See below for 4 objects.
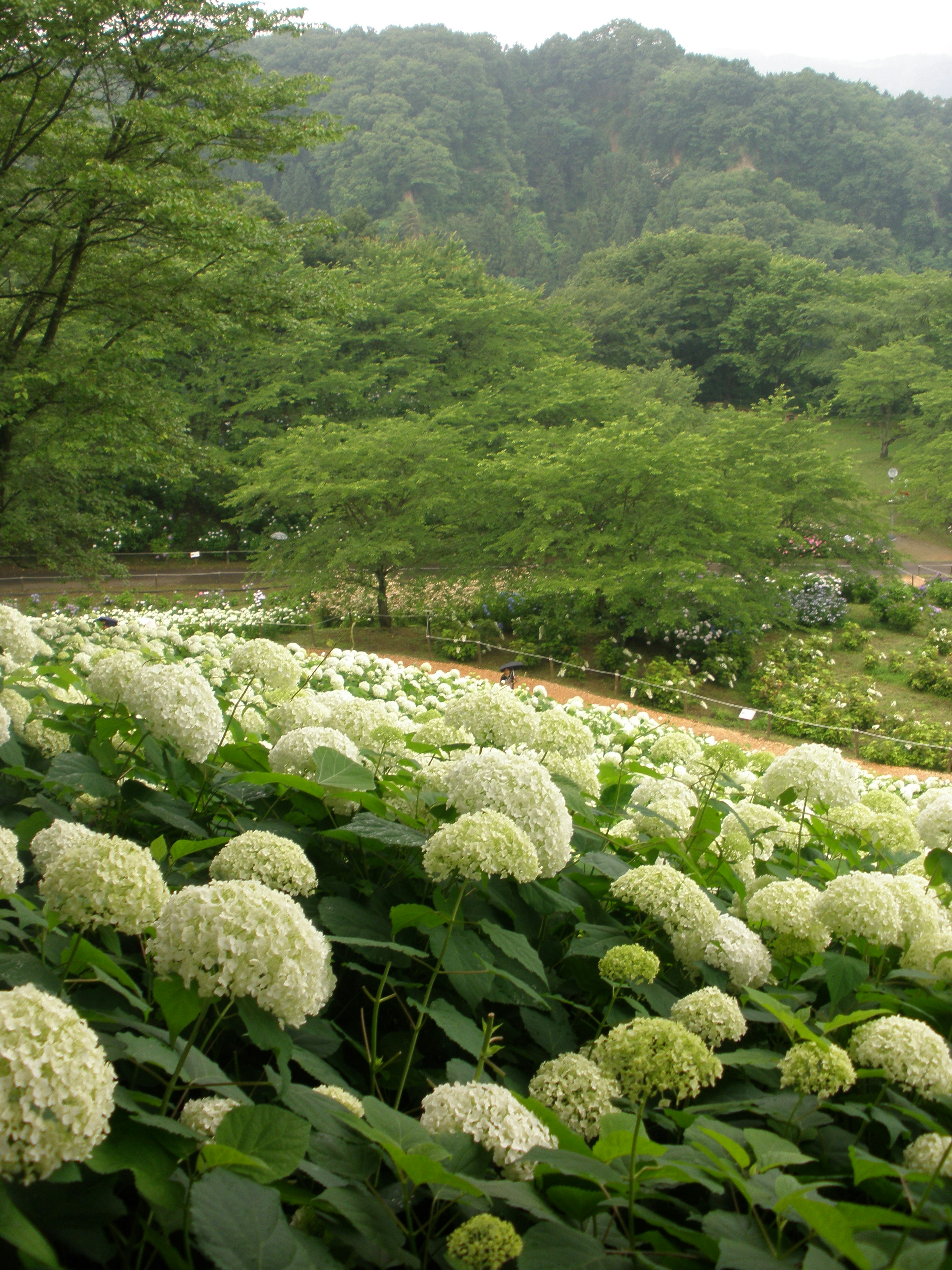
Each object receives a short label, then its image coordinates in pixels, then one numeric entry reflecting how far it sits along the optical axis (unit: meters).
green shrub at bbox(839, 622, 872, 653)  17.66
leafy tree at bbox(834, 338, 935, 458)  35.59
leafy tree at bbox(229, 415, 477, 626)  16.36
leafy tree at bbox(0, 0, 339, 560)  9.63
